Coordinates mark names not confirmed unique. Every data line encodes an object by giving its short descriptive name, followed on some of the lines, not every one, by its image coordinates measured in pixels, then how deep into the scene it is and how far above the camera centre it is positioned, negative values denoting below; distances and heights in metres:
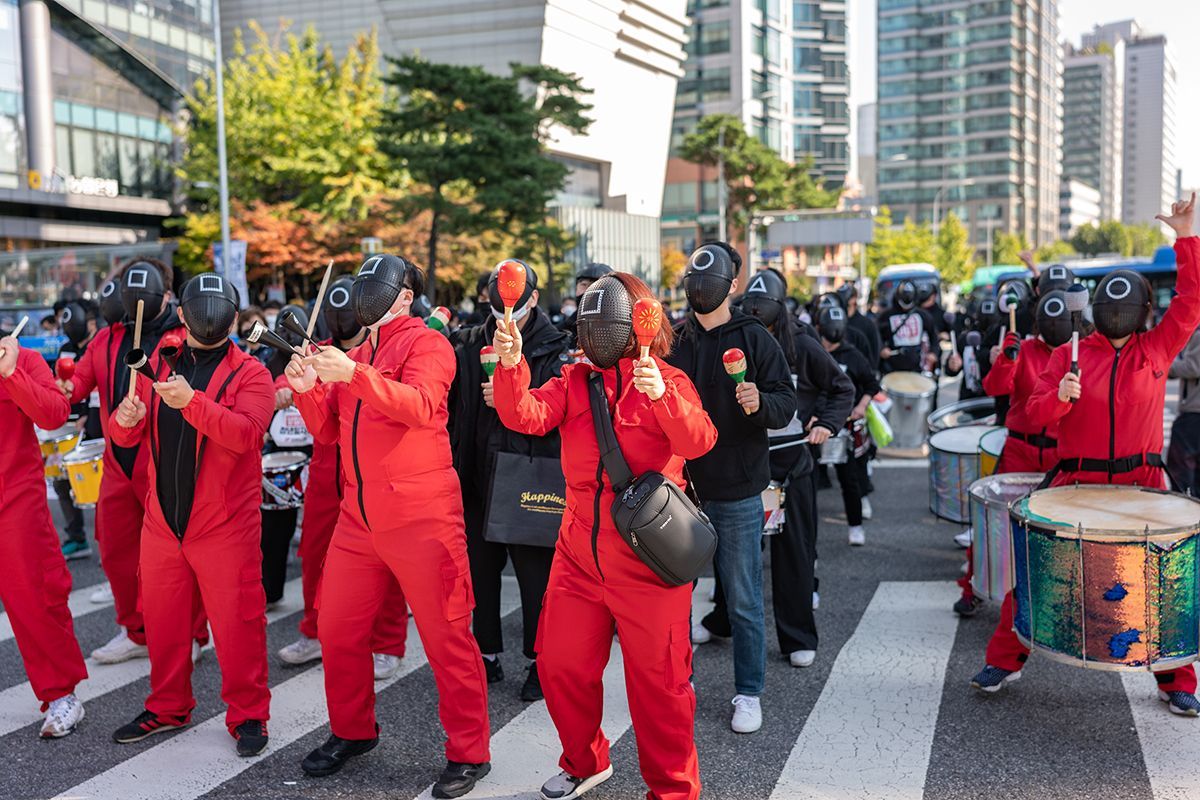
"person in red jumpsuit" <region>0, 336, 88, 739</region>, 4.88 -1.05
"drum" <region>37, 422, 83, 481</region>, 8.52 -0.95
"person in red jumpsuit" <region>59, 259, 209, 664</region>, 5.83 -0.73
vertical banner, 24.83 +1.31
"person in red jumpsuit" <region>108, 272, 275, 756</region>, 4.66 -0.86
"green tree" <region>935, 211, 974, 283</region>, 86.56 +4.67
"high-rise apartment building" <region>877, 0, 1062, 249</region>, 131.12 +24.80
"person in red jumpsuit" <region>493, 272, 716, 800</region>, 3.75 -0.86
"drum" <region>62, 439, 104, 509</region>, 7.46 -1.04
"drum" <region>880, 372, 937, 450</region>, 12.28 -1.11
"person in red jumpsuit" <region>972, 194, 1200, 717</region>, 4.96 -0.42
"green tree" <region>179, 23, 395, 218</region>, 34.03 +5.98
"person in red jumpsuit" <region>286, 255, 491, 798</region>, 4.21 -0.84
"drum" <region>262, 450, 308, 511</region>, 6.75 -1.03
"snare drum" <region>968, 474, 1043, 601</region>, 5.19 -1.11
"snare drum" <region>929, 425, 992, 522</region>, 7.36 -1.13
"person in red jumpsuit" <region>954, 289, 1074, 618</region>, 6.35 -0.47
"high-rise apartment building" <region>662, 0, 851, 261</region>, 75.38 +17.84
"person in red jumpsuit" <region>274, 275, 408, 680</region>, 5.87 -1.45
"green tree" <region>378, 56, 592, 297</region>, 27.84 +4.41
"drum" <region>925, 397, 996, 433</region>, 8.12 -0.86
